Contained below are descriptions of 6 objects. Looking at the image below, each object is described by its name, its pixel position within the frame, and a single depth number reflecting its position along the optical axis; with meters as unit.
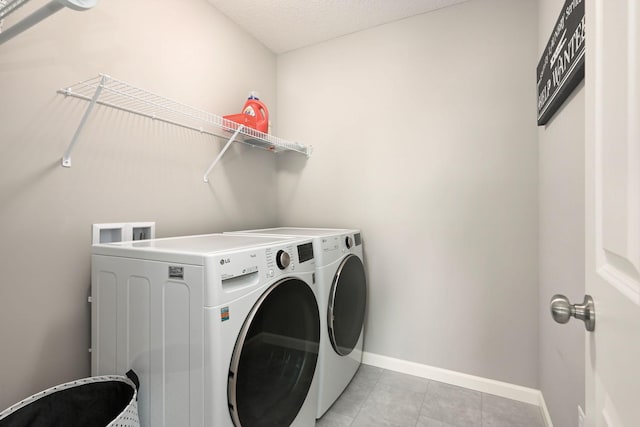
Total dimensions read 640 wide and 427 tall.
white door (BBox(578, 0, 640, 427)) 0.39
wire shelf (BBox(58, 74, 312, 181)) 1.19
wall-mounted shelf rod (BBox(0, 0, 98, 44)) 0.63
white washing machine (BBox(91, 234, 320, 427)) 0.90
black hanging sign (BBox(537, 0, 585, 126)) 0.94
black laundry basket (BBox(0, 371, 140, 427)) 0.93
